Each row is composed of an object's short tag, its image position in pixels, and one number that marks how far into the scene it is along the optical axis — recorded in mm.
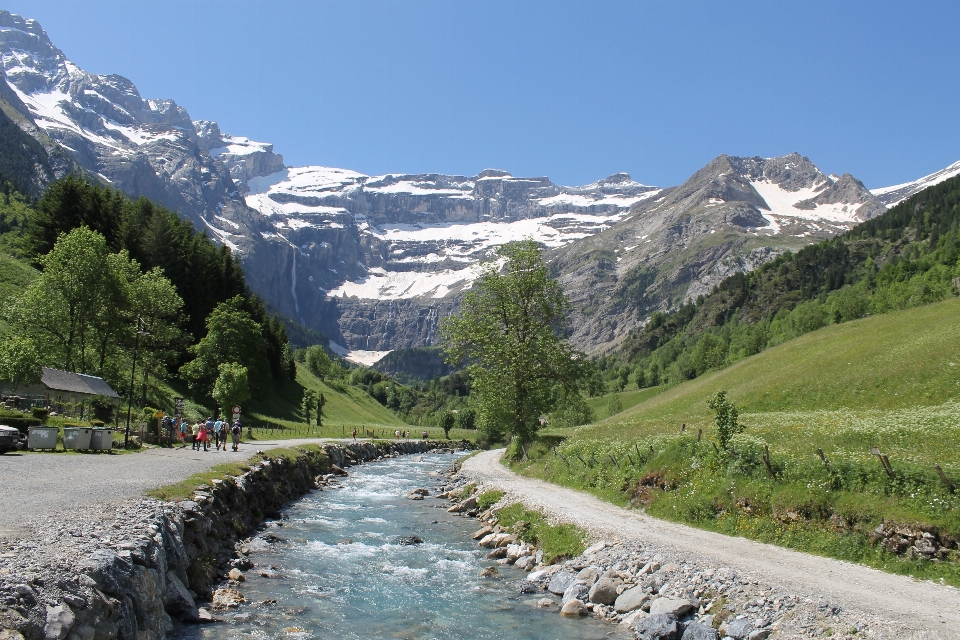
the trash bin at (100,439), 36375
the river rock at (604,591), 17938
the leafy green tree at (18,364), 48188
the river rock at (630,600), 17084
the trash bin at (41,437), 33188
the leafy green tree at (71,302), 61375
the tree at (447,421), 148450
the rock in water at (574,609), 17469
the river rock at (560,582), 19531
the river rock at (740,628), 13758
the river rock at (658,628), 14953
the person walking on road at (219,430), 47688
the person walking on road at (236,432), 48378
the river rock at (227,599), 16875
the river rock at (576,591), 18406
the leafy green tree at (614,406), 151750
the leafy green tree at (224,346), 82000
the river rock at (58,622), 9070
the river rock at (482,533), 28641
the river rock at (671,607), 15570
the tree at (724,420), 25578
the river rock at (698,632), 14045
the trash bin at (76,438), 35000
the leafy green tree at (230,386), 71625
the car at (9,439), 30281
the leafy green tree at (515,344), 48812
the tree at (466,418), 176625
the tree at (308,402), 109250
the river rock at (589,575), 19261
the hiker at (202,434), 46594
